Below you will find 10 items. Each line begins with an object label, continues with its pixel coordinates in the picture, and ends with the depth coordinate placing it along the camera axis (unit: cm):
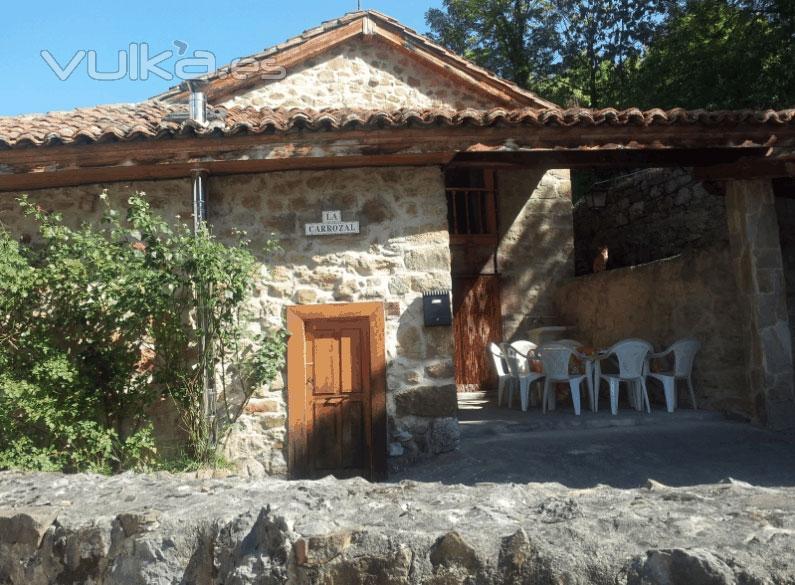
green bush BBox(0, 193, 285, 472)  548
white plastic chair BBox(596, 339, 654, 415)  758
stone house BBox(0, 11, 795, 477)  589
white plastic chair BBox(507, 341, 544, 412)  825
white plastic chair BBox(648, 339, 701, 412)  745
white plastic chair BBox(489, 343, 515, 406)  881
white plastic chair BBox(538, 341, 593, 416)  778
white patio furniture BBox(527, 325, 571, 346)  978
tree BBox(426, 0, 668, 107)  1730
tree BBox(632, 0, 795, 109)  1106
